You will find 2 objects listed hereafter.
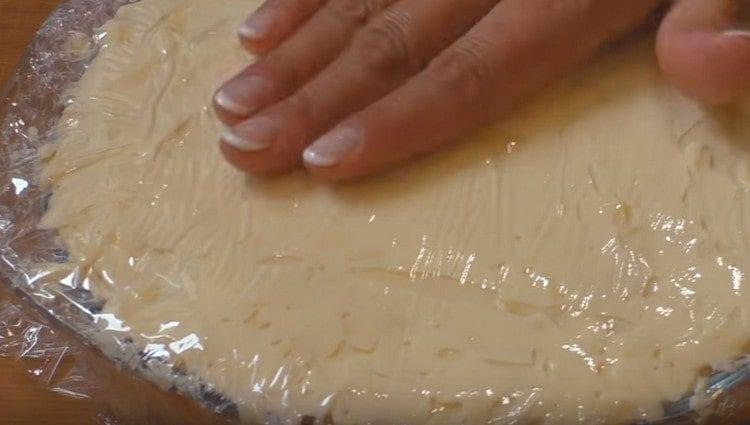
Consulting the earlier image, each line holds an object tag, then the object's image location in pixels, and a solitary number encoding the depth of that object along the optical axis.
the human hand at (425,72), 0.35
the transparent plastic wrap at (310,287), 0.34
